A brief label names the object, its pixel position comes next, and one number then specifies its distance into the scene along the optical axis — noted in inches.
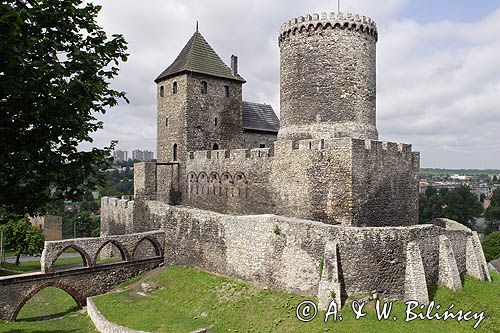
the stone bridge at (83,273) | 792.3
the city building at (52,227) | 2199.8
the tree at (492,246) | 1888.3
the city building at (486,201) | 4594.0
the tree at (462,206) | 2704.2
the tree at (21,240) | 1611.7
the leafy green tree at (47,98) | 358.0
